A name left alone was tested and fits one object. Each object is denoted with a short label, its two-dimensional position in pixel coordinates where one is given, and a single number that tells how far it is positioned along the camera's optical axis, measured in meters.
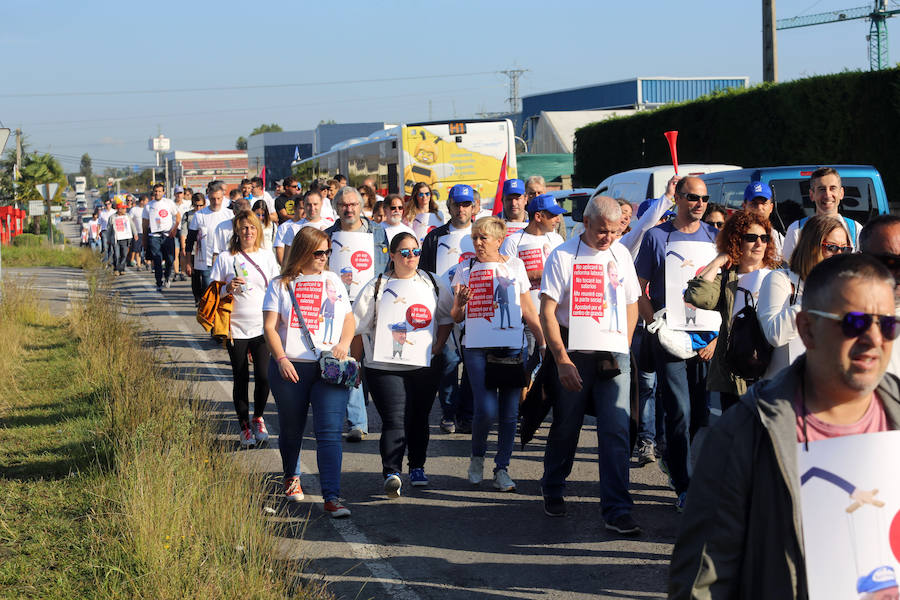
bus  21.70
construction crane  70.00
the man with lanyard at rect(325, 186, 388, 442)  8.82
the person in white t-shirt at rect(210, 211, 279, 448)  8.33
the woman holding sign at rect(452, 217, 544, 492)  7.12
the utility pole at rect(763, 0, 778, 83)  21.62
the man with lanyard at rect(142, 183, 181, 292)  20.14
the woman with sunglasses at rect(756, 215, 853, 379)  4.71
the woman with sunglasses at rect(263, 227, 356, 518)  6.63
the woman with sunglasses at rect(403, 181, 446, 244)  10.90
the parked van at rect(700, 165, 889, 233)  12.16
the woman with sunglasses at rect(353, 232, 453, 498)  6.95
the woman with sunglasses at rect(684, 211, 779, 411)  5.68
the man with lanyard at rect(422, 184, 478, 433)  8.84
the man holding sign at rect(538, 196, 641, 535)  6.13
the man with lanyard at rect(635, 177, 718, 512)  6.41
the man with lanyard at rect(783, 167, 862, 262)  6.79
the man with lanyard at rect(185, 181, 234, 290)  12.68
